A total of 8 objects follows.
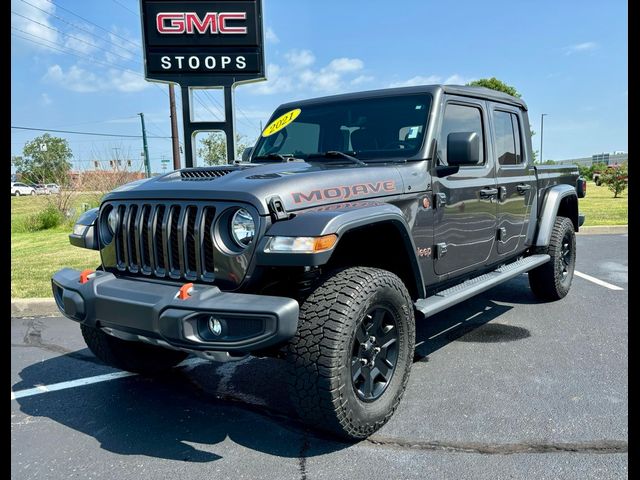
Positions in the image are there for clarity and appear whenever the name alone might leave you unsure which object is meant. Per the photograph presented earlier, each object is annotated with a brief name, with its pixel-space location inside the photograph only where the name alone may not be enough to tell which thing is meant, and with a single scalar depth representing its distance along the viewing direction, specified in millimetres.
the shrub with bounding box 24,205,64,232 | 15422
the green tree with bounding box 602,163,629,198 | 20328
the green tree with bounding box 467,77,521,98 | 25547
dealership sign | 9078
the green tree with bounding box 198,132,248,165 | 24531
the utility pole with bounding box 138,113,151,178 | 34434
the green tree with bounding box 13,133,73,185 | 16188
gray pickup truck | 2494
